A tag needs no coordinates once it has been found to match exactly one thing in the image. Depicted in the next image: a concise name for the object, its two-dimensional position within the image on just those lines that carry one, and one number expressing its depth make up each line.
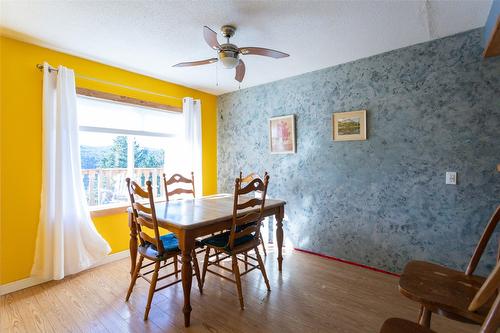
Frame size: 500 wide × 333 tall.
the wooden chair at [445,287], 1.10
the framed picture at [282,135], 3.38
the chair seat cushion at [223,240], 2.16
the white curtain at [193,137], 3.70
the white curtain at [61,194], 2.41
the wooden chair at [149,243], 1.88
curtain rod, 2.46
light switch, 2.27
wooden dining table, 1.82
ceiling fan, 1.90
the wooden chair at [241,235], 2.03
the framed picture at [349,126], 2.78
